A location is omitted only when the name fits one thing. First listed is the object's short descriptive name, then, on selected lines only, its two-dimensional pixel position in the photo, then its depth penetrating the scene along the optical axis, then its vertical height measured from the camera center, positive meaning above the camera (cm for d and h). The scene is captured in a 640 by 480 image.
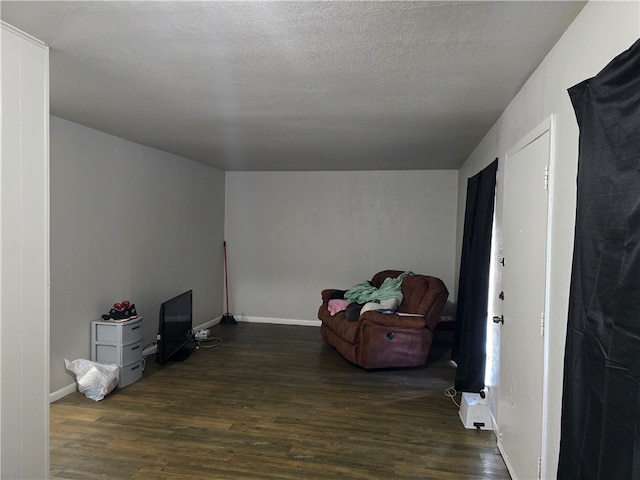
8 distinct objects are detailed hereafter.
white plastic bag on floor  346 -129
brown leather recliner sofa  432 -109
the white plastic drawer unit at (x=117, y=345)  371 -109
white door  201 -38
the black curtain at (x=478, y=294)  313 -49
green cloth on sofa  507 -78
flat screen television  421 -113
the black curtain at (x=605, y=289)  110 -16
